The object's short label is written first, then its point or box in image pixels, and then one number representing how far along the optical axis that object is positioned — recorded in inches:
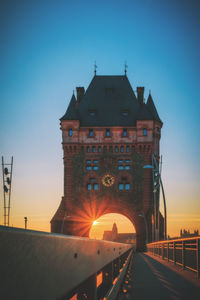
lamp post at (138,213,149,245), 1812.3
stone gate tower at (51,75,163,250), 1857.8
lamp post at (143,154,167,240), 1059.3
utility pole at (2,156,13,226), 1248.2
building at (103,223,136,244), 6598.9
